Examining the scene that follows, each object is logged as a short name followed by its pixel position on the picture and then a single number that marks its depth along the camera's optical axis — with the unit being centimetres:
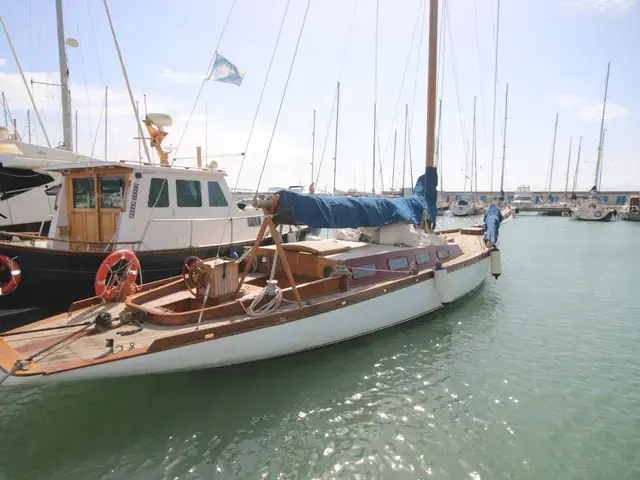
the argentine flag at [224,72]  939
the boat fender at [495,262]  1187
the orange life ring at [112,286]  708
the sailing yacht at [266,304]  507
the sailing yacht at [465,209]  5509
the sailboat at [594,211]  4574
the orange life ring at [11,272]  767
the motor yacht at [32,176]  1316
